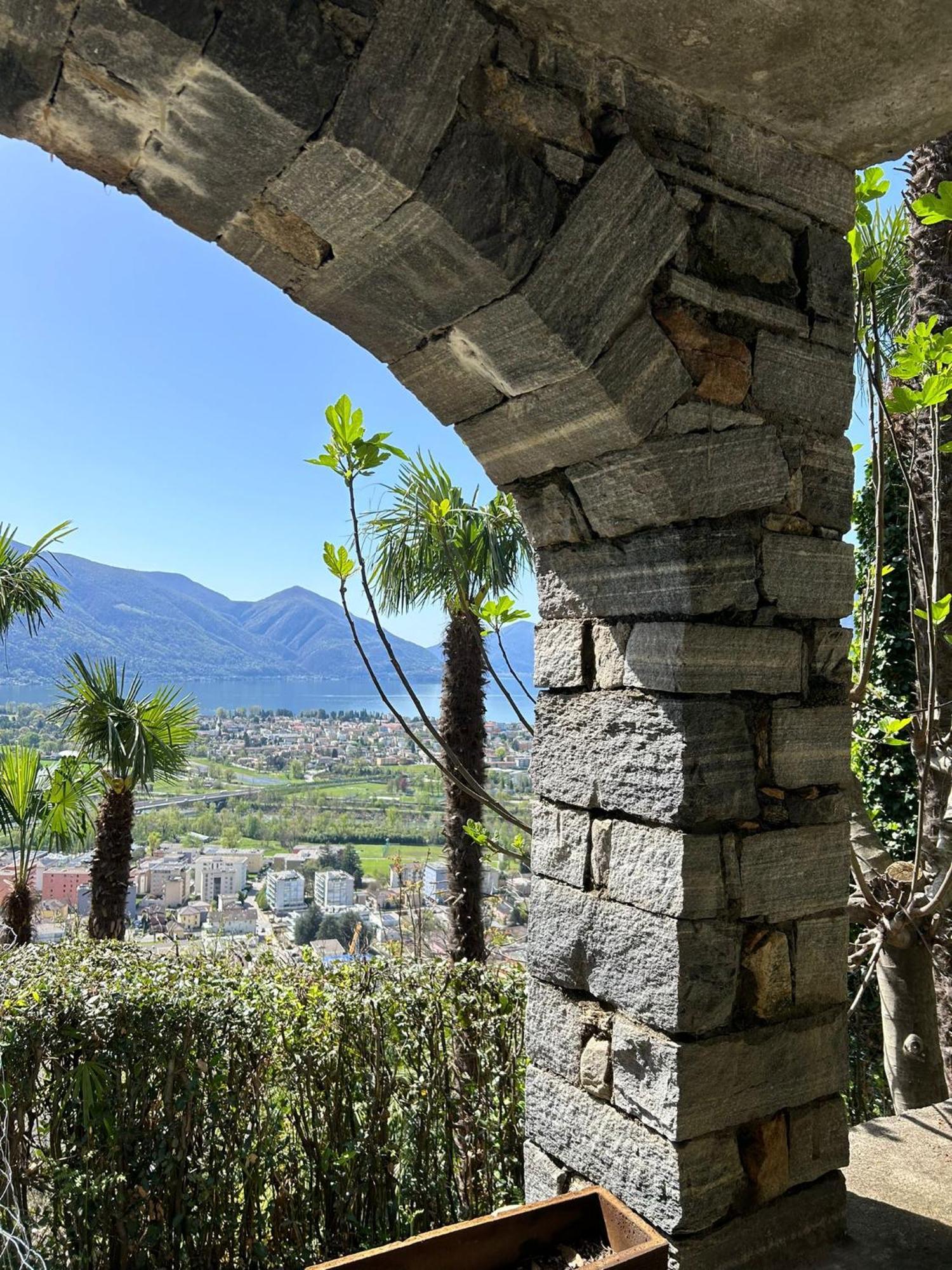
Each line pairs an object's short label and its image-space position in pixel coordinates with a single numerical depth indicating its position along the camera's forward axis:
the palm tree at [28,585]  6.68
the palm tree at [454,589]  5.88
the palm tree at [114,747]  6.78
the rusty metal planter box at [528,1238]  1.15
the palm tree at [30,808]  6.71
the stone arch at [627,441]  1.24
